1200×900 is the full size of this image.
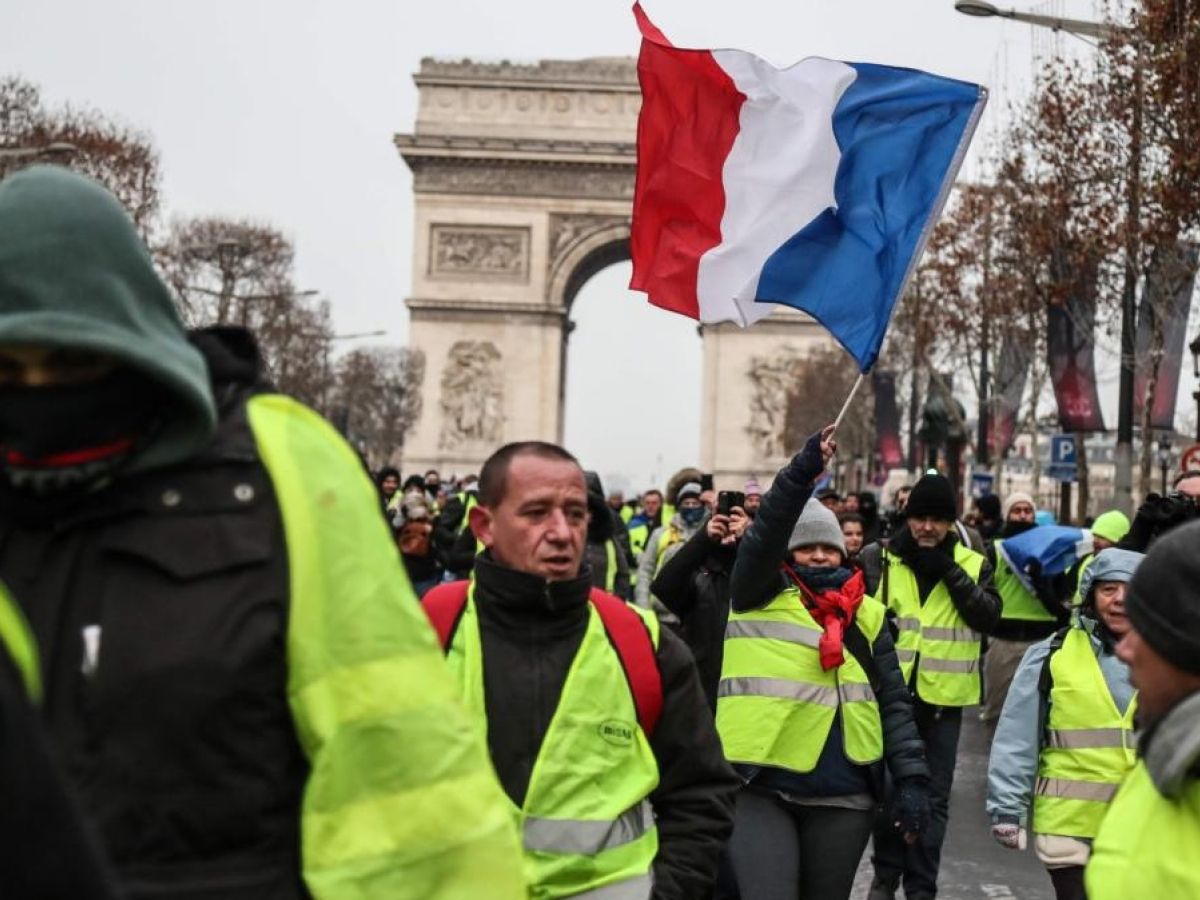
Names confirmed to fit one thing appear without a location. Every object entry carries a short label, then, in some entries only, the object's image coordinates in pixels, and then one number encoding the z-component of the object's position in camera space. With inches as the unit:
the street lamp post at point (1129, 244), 744.3
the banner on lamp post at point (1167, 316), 809.5
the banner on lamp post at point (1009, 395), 1350.9
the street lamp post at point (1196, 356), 772.6
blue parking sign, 1002.1
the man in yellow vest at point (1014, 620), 434.0
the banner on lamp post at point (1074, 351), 931.3
